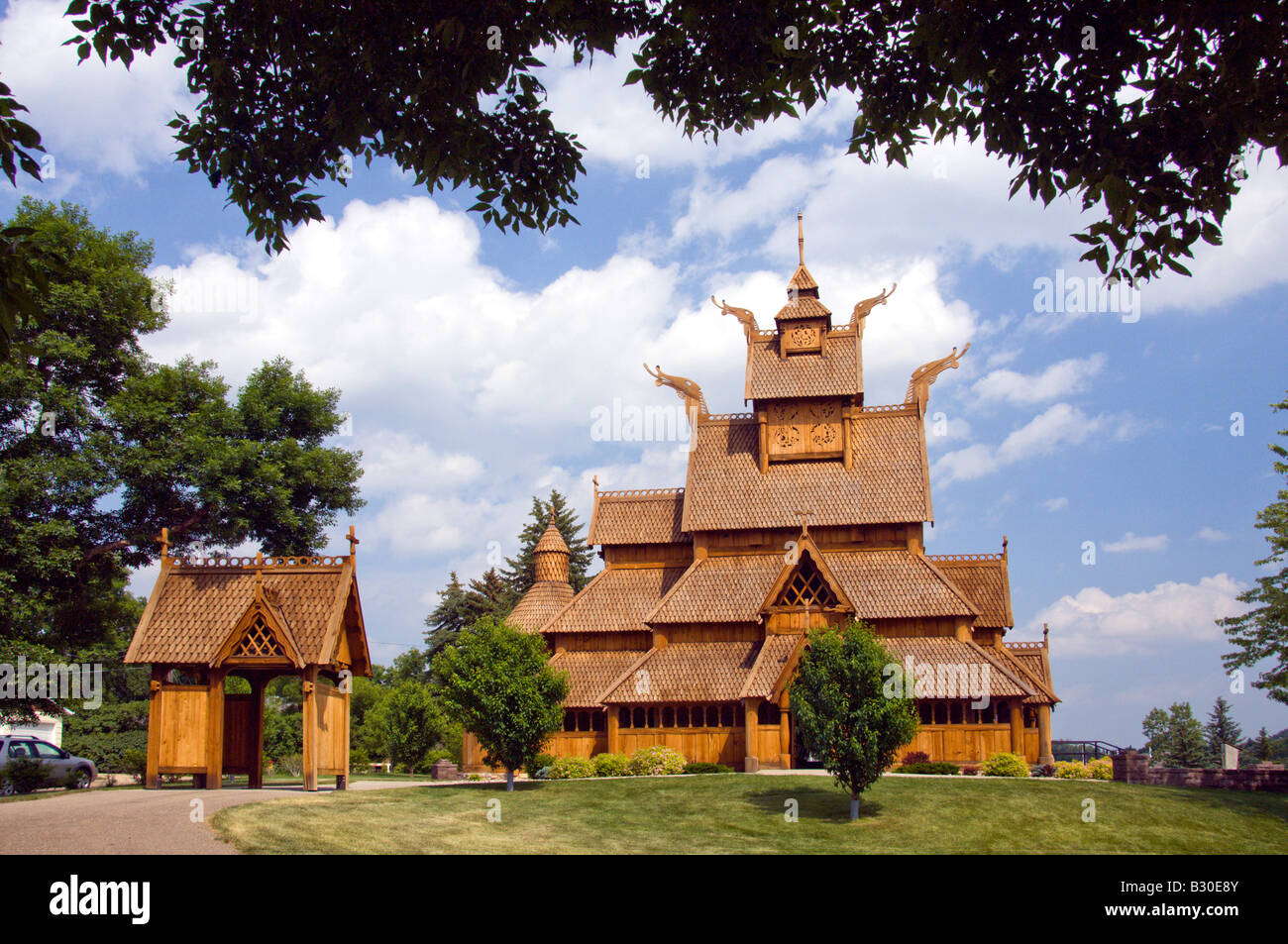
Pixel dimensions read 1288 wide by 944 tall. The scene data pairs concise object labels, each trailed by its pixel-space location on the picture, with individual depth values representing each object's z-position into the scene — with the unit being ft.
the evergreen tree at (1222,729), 210.38
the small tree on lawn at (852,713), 75.92
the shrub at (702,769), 107.55
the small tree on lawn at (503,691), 88.79
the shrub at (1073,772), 98.43
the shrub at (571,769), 107.14
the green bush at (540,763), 93.55
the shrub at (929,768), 103.04
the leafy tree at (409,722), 135.33
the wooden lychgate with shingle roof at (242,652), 76.33
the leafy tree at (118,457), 110.32
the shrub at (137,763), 117.72
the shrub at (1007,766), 98.27
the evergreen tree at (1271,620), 104.63
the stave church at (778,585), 112.16
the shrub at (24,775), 81.00
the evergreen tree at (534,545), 219.20
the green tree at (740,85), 31.12
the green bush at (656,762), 106.52
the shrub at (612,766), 106.83
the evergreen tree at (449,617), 211.61
